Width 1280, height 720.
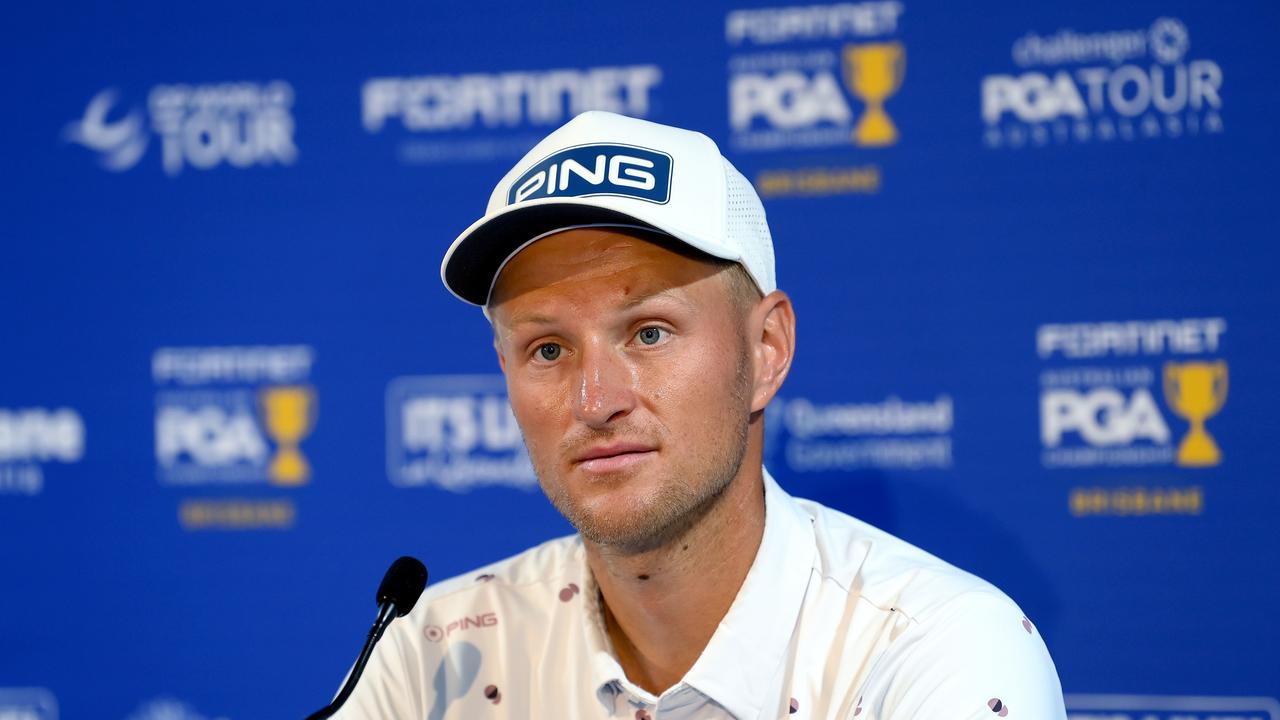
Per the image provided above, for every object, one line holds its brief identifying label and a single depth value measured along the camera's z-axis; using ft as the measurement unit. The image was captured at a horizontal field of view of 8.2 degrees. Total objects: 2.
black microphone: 16.10
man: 16.16
